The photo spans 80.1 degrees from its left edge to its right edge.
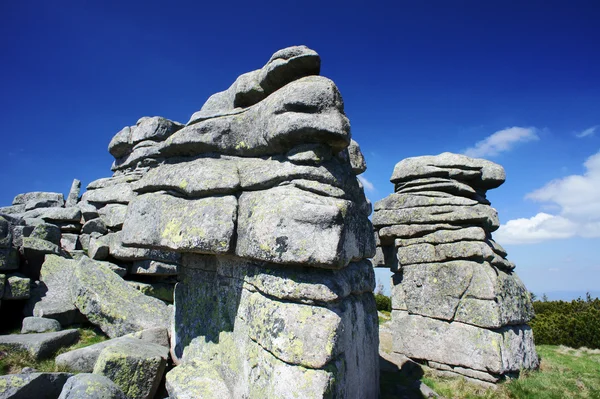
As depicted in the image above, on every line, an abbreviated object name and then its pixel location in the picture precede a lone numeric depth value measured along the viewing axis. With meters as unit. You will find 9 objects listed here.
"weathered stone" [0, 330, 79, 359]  8.30
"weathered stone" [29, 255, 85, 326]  10.32
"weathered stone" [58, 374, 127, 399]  5.82
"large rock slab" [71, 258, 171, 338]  9.95
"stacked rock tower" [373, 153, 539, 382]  11.41
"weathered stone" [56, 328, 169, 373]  7.79
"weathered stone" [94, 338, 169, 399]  6.80
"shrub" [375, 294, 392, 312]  28.19
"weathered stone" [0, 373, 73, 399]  5.86
